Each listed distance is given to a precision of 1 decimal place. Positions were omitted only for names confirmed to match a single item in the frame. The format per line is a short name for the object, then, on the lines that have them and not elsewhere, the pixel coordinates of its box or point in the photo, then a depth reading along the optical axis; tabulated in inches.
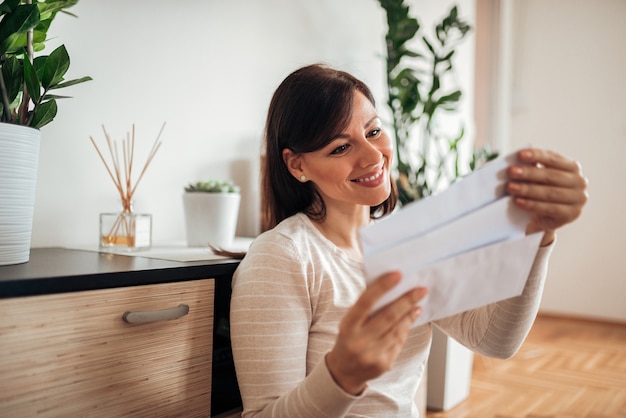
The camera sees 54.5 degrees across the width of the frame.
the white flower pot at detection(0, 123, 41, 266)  42.3
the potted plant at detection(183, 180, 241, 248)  65.2
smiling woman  34.9
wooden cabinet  36.4
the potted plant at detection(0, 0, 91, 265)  42.7
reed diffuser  57.6
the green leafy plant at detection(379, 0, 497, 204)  98.9
